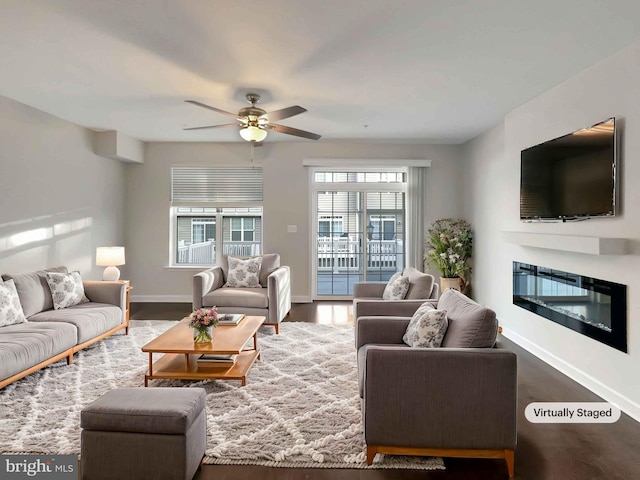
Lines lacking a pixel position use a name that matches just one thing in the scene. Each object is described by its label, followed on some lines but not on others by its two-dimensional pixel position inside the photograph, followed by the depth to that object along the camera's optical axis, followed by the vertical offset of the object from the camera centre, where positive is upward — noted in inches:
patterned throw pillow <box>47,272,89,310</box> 163.0 -22.3
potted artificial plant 233.9 -8.9
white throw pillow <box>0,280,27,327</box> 135.7 -24.6
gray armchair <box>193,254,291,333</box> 185.8 -28.5
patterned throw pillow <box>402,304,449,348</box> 98.0 -22.6
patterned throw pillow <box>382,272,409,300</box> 156.7 -19.8
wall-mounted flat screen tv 117.8 +22.5
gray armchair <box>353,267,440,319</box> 138.5 -22.7
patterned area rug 88.0 -47.1
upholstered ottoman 75.6 -39.6
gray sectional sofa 117.9 -31.7
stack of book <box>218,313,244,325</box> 149.9 -31.5
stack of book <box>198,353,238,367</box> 128.5 -40.5
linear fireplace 114.3 -20.7
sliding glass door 266.8 +3.9
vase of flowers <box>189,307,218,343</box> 126.1 -27.8
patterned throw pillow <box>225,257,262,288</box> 209.5 -18.7
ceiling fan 155.7 +46.3
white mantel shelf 110.2 -0.5
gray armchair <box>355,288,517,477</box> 80.7 -33.4
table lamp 198.2 -11.7
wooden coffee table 119.7 -37.3
